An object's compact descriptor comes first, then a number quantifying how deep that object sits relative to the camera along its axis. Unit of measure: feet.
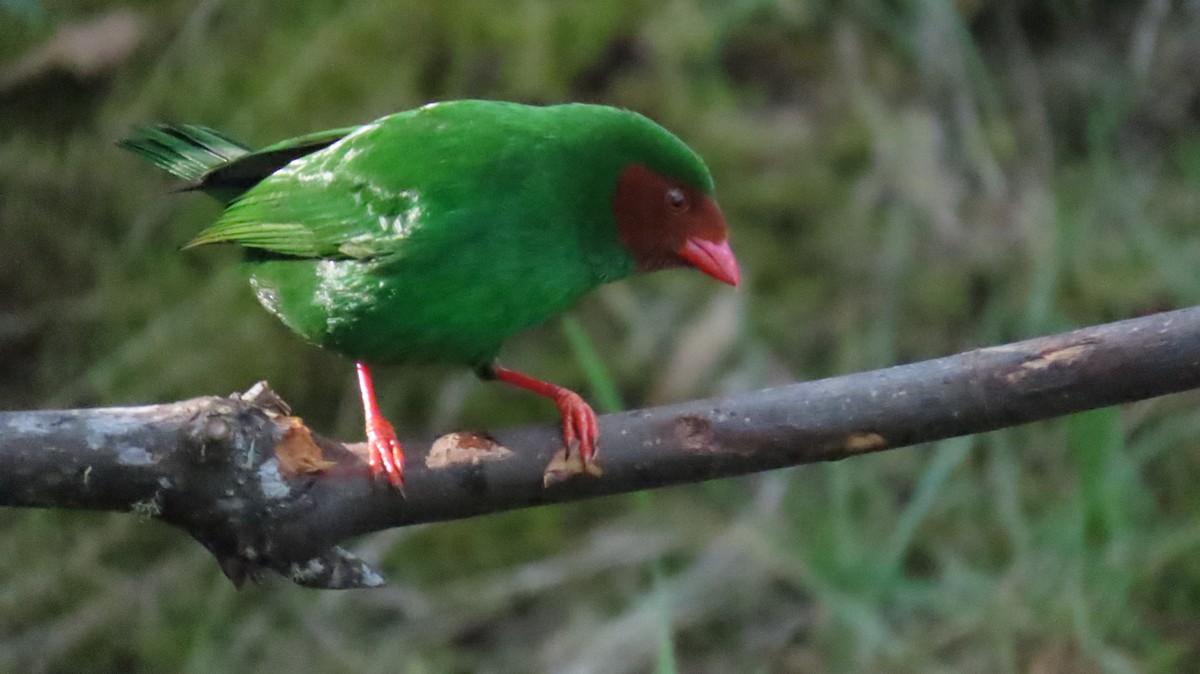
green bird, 14.56
